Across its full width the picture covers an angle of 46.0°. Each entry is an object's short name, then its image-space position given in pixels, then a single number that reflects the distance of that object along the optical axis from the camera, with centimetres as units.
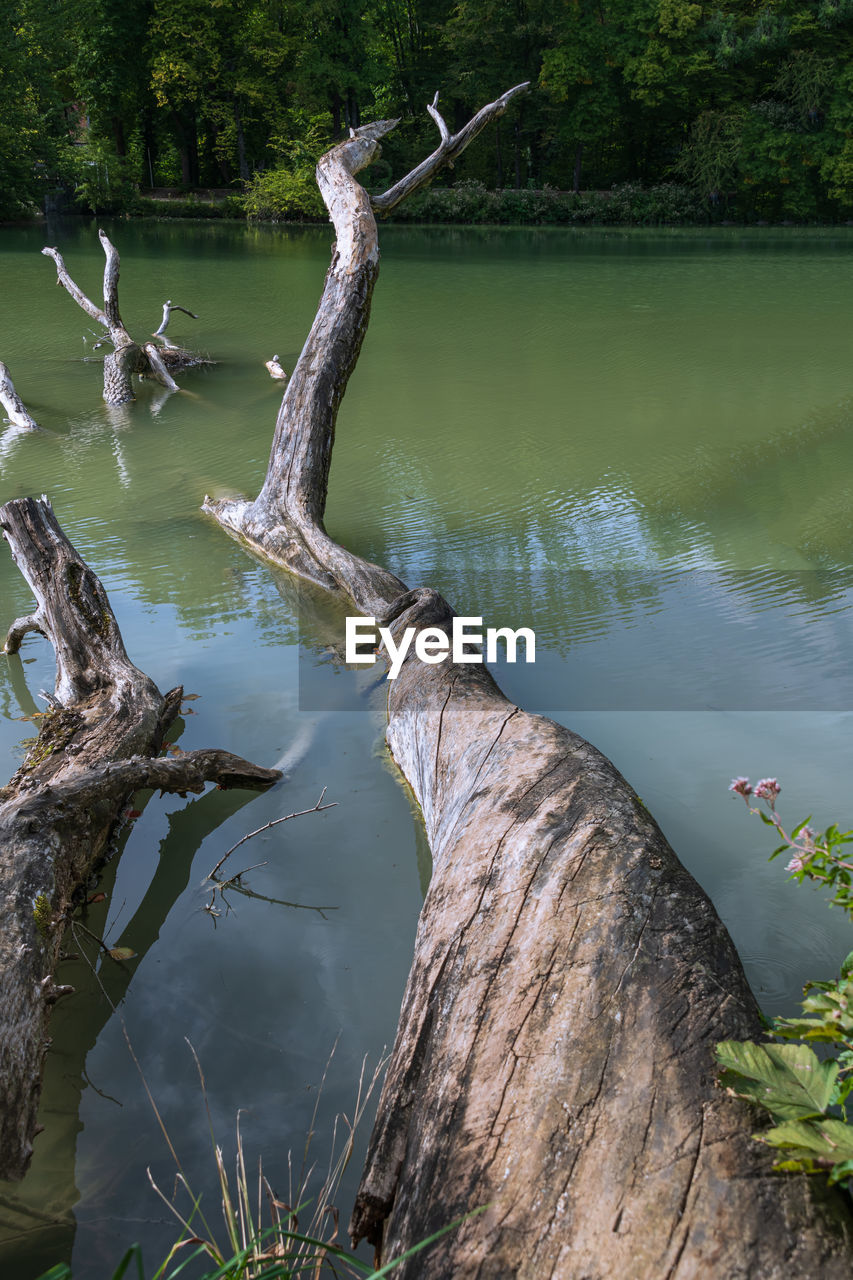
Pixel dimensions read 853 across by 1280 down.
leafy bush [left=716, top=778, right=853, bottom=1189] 133
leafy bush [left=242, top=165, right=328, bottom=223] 2894
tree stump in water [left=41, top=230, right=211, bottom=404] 947
